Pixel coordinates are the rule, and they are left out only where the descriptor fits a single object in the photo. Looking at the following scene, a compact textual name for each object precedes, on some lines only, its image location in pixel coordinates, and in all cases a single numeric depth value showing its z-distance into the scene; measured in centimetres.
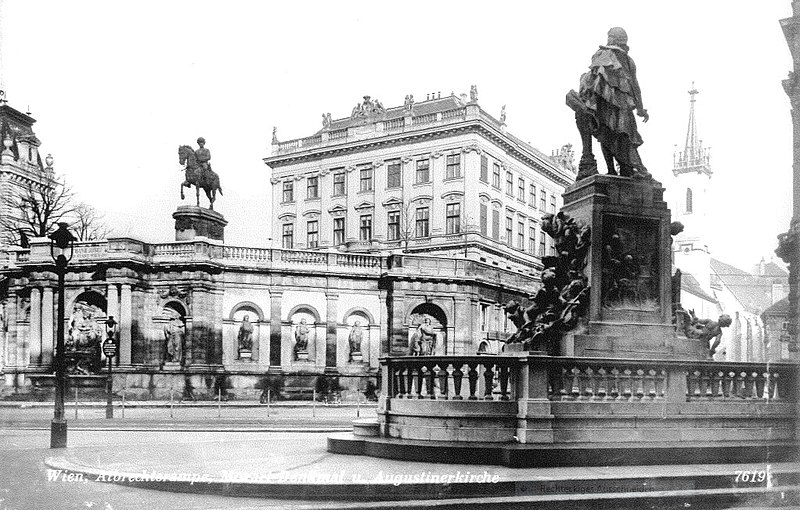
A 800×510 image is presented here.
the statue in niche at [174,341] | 4331
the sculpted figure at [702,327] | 1307
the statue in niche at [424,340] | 4528
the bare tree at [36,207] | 5584
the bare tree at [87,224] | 6332
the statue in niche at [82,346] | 4234
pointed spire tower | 11781
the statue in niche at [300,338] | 4541
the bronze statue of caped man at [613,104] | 1341
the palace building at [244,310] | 4303
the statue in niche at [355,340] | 4631
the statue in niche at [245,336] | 4441
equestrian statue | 4681
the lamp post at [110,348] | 2987
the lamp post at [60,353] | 1730
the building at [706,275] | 8162
